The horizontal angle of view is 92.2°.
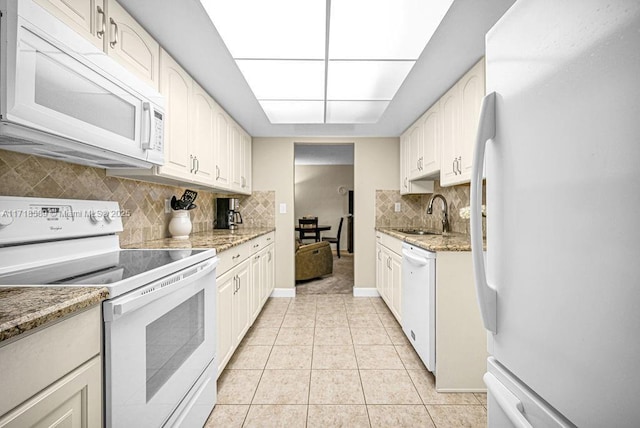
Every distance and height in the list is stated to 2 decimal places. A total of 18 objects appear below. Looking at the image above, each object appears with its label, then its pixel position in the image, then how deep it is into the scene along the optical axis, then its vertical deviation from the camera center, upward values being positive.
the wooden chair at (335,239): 7.50 -0.60
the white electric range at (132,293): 0.91 -0.28
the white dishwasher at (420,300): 1.91 -0.57
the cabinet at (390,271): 2.78 -0.57
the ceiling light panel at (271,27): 1.46 +1.00
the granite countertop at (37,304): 0.60 -0.20
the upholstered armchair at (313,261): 4.69 -0.70
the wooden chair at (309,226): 7.05 -0.23
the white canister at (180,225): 2.35 -0.07
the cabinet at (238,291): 1.94 -0.60
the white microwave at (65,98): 0.86 +0.41
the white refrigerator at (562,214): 0.47 +0.01
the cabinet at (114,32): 1.15 +0.80
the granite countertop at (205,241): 1.88 -0.18
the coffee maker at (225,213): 3.55 +0.03
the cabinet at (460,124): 2.04 +0.69
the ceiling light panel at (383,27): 1.45 +0.99
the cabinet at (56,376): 0.61 -0.36
